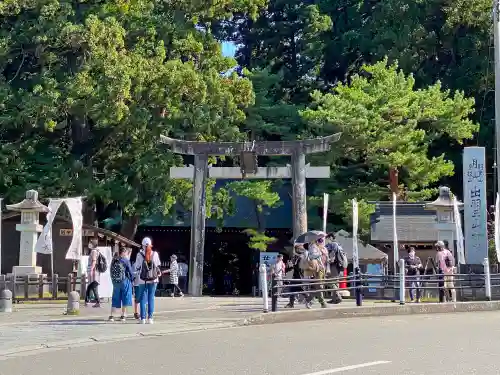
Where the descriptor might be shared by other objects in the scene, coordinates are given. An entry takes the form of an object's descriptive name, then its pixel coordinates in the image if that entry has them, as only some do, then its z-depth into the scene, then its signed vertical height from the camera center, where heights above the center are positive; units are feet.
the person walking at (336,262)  63.66 +1.93
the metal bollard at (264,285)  53.74 +0.10
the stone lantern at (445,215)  90.99 +8.05
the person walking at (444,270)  65.36 +1.33
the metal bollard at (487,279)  65.62 +0.58
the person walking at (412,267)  71.09 +1.72
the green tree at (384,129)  106.93 +21.06
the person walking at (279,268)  71.87 +1.70
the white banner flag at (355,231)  83.35 +6.07
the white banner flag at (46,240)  79.36 +4.55
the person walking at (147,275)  50.11 +0.71
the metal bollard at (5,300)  61.87 -1.00
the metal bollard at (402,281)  60.75 +0.36
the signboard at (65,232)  101.60 +6.81
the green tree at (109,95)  100.73 +24.61
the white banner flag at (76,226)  75.36 +5.75
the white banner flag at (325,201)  92.84 +9.88
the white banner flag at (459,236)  79.78 +5.15
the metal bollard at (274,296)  54.19 -0.63
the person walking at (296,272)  58.54 +1.13
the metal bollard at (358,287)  59.83 -0.05
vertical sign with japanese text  70.90 +6.91
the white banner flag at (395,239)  89.82 +5.26
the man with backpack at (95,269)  68.08 +1.48
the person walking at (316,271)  58.29 +1.12
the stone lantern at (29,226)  88.79 +6.62
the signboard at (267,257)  110.83 +4.02
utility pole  76.74 +20.16
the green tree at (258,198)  111.34 +12.26
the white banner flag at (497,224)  71.92 +5.52
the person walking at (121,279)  51.80 +0.49
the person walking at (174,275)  93.40 +1.27
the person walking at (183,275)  115.18 +1.62
